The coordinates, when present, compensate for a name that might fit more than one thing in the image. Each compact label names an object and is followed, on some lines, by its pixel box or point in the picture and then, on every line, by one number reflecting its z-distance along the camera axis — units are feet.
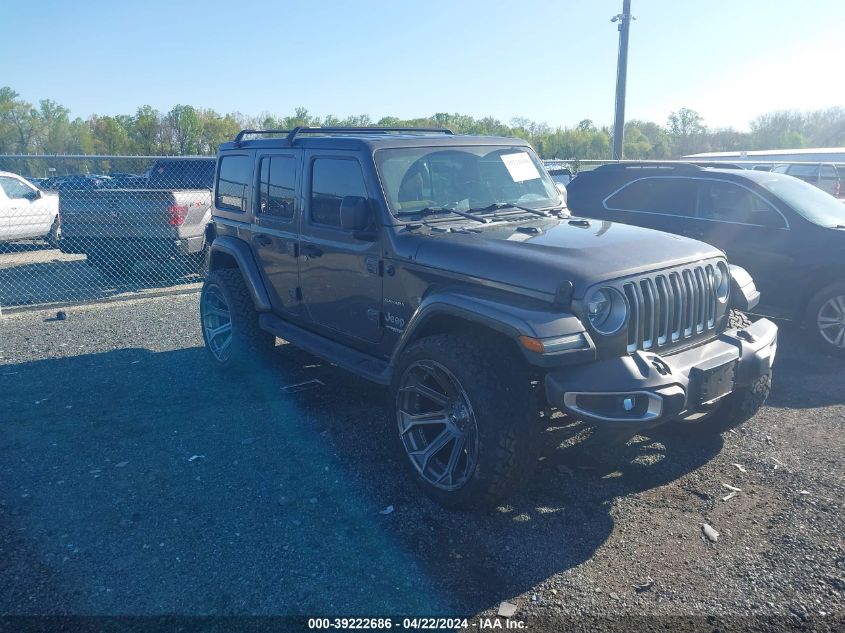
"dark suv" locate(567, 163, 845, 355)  21.89
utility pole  57.16
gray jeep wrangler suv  11.30
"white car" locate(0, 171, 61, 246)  44.21
